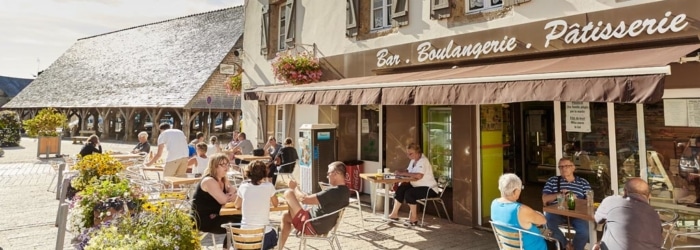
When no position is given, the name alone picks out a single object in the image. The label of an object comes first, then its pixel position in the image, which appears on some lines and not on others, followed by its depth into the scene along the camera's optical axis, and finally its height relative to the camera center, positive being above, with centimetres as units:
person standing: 794 -29
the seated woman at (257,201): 422 -67
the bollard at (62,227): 381 -86
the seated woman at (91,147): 895 -19
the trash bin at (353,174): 910 -81
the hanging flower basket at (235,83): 1368 +195
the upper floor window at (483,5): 650 +227
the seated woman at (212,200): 453 -71
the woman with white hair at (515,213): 367 -71
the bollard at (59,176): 880 -85
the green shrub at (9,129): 2323 +59
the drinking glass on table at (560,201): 439 -69
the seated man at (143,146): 1102 -21
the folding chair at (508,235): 366 -92
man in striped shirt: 475 -66
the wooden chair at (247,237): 392 -98
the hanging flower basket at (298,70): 961 +170
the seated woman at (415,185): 664 -78
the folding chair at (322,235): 452 -109
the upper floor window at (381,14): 847 +274
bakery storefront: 421 +55
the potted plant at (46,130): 1767 +40
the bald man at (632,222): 330 -71
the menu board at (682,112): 457 +32
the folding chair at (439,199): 666 -102
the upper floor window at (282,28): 1172 +333
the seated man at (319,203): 459 -75
